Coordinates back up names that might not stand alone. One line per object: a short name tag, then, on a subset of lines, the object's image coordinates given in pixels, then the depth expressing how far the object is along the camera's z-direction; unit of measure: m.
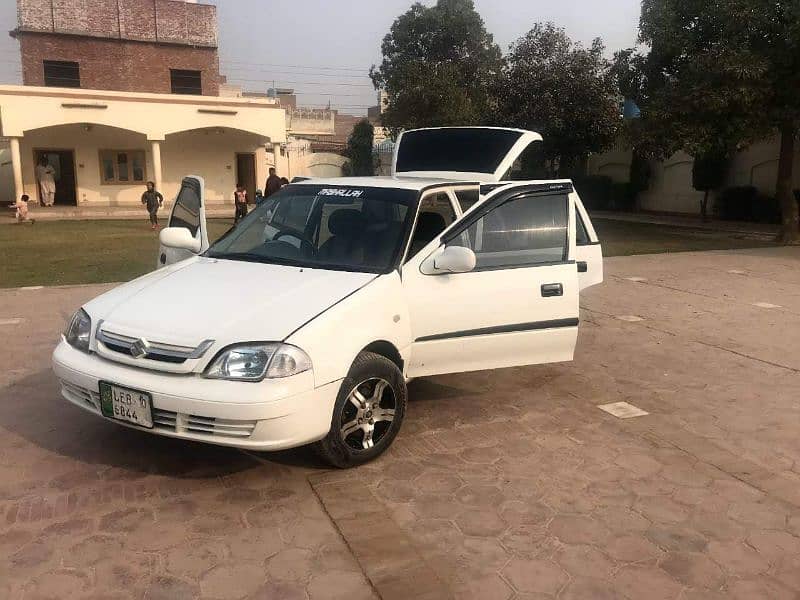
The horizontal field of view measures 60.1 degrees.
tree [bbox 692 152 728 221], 23.47
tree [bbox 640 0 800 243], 14.05
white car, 3.45
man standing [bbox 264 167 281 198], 17.23
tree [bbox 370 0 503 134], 38.94
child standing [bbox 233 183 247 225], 17.95
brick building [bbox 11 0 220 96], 28.36
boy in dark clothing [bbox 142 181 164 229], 18.20
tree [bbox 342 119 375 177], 39.44
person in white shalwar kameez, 25.09
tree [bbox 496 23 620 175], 19.67
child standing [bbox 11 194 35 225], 20.05
